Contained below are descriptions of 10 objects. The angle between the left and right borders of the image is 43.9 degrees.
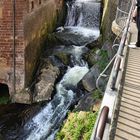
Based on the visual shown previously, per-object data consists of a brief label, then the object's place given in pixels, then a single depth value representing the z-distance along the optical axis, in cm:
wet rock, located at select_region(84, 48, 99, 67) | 706
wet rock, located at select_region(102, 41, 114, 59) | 611
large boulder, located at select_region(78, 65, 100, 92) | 603
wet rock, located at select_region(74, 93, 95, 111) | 513
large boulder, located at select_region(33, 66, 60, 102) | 598
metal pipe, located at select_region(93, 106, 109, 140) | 156
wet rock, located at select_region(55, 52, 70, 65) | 702
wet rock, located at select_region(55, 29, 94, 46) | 803
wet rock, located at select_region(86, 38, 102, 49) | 772
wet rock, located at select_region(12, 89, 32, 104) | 583
